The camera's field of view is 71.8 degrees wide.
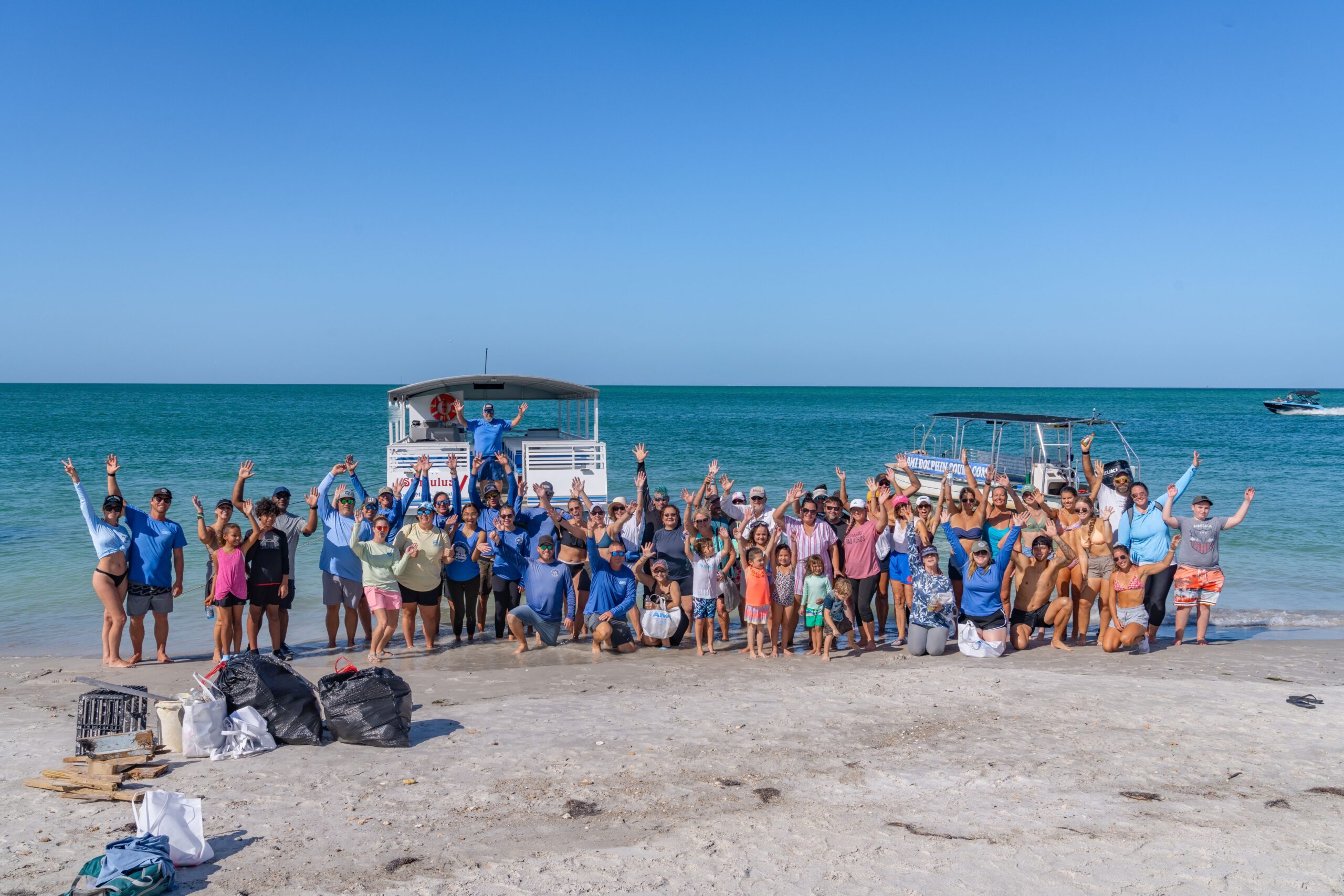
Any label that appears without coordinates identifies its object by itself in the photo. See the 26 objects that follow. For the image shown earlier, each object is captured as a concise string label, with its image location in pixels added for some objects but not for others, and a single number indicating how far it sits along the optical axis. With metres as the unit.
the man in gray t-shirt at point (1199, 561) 9.09
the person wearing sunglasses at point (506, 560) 9.12
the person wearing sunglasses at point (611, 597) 9.04
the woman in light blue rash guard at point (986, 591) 8.77
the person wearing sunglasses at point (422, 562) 8.65
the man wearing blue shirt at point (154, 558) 8.13
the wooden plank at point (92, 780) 5.30
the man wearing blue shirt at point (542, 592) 8.91
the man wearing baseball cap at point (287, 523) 8.55
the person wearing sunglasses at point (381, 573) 8.46
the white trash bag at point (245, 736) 5.92
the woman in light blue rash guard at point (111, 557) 7.89
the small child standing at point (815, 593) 8.70
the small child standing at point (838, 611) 8.80
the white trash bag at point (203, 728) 5.82
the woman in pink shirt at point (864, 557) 8.98
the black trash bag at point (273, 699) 6.14
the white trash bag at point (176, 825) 4.48
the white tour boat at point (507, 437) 14.85
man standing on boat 13.83
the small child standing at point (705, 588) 8.85
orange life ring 17.48
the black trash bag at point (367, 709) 6.17
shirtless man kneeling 9.13
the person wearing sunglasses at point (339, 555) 8.73
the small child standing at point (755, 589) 8.59
